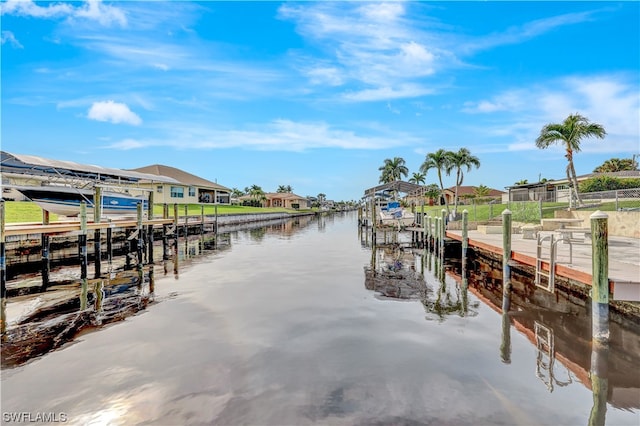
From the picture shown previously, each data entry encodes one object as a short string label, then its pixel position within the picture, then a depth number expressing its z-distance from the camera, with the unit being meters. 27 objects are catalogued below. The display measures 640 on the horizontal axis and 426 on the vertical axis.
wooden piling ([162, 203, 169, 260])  18.23
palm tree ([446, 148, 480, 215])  40.59
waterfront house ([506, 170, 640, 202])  37.38
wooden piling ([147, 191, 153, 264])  16.63
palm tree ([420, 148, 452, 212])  42.91
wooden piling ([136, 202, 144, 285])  16.33
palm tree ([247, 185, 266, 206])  85.12
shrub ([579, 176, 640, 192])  32.25
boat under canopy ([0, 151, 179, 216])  14.45
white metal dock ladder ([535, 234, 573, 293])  7.54
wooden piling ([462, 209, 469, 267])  14.35
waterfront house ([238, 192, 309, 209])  91.01
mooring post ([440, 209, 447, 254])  17.23
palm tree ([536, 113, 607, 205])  21.84
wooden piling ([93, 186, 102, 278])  13.16
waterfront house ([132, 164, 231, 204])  47.66
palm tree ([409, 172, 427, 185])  83.72
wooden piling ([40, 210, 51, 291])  11.73
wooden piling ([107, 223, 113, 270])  16.32
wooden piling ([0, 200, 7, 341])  8.97
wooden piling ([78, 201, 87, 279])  12.13
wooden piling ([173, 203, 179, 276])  15.01
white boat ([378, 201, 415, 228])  28.58
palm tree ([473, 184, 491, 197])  66.44
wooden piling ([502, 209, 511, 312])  9.95
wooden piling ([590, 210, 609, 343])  6.12
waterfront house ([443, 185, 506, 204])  68.75
